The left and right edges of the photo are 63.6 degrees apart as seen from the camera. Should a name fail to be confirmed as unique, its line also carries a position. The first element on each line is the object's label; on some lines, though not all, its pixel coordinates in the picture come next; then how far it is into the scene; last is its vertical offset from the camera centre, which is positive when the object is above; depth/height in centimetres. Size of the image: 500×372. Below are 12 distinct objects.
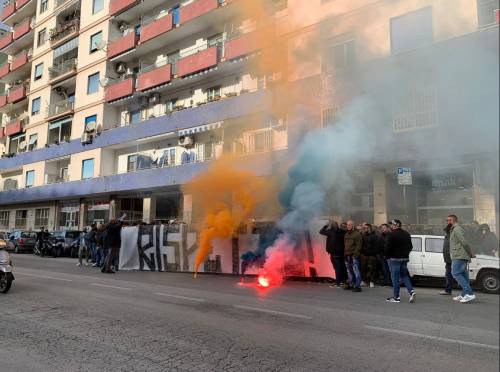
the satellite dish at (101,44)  2872 +1353
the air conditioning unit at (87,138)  2872 +678
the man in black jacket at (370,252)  970 -41
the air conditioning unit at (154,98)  2548 +859
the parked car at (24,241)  2621 -50
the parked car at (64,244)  2308 -60
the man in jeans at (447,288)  718 -101
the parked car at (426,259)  846 -56
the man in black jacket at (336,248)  980 -32
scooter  841 -81
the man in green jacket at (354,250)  952 -35
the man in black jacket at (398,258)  782 -44
